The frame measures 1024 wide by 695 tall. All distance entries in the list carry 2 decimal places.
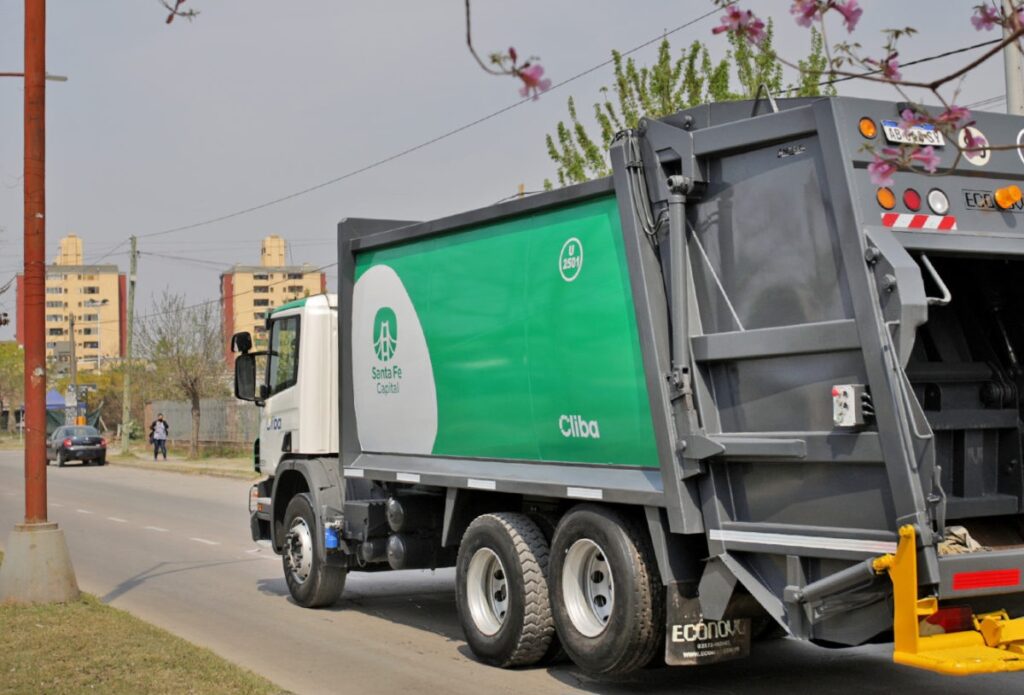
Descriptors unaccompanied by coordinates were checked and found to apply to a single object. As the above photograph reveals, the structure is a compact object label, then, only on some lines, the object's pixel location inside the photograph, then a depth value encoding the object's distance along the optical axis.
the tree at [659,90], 20.77
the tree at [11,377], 96.53
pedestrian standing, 45.53
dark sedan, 44.09
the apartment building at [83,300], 161.25
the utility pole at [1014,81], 13.17
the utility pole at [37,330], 11.04
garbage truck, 6.44
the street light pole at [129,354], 48.81
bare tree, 51.59
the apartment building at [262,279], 131.25
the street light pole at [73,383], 63.81
